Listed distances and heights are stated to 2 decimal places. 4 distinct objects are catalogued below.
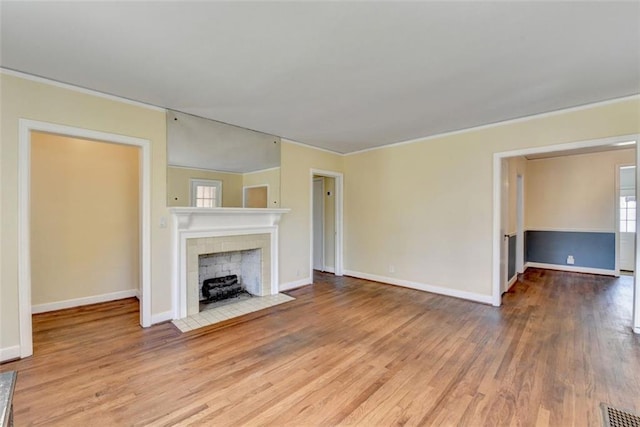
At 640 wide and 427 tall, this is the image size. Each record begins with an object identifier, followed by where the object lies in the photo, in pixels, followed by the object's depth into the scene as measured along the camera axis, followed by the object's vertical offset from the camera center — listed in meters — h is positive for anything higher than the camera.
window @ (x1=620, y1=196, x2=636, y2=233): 5.57 -0.03
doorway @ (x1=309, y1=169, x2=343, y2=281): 5.62 -0.22
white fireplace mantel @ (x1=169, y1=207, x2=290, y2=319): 3.36 -0.19
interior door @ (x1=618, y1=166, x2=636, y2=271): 5.57 -0.11
